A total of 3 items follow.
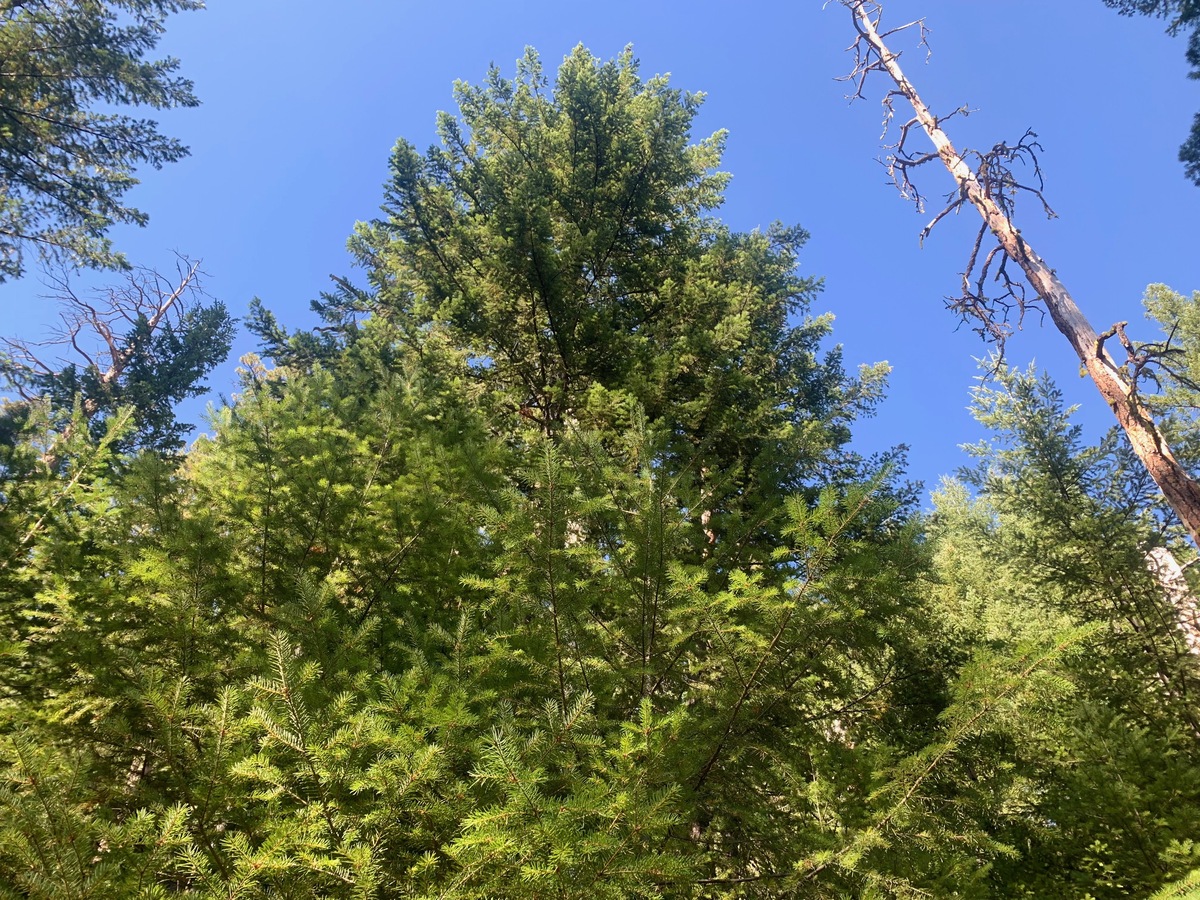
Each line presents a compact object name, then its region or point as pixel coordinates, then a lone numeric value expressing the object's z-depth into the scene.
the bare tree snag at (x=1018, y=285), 6.86
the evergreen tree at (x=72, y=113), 11.25
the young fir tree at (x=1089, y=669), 4.59
